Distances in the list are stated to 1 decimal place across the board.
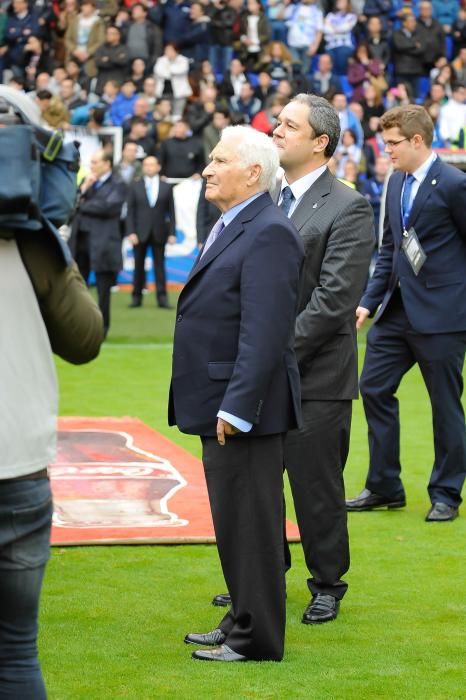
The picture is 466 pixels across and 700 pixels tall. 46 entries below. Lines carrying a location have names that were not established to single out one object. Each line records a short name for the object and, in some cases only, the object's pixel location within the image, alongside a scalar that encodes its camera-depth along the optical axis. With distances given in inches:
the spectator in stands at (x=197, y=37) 946.7
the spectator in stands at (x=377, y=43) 965.2
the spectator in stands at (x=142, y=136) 811.4
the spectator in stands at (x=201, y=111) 845.8
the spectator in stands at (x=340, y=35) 964.6
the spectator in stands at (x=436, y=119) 874.8
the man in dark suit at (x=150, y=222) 688.4
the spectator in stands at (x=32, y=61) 917.2
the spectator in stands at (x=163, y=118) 854.3
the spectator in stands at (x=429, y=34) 982.4
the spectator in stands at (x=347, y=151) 777.6
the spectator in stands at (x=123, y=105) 870.4
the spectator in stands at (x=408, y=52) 976.9
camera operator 132.2
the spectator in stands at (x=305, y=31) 965.8
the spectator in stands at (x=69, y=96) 847.1
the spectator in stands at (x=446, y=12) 1027.3
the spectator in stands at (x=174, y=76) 914.7
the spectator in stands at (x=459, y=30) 1019.3
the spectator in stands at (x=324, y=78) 928.9
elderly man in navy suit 179.9
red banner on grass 264.4
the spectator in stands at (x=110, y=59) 900.6
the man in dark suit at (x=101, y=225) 581.9
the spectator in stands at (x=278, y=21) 982.4
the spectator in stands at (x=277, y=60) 939.3
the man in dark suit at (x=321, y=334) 214.2
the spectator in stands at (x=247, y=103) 884.0
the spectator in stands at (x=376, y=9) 994.1
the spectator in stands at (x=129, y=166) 706.8
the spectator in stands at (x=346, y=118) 831.1
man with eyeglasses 281.1
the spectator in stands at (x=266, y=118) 828.0
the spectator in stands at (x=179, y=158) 804.0
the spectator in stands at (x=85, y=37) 917.2
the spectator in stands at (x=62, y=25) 948.6
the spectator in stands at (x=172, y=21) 950.4
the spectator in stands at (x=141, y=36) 924.0
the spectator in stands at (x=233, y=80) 910.4
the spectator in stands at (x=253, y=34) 951.6
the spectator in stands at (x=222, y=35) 951.0
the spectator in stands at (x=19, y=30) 925.2
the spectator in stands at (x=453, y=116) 884.6
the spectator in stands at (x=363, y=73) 933.8
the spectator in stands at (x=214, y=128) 826.8
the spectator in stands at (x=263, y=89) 901.8
